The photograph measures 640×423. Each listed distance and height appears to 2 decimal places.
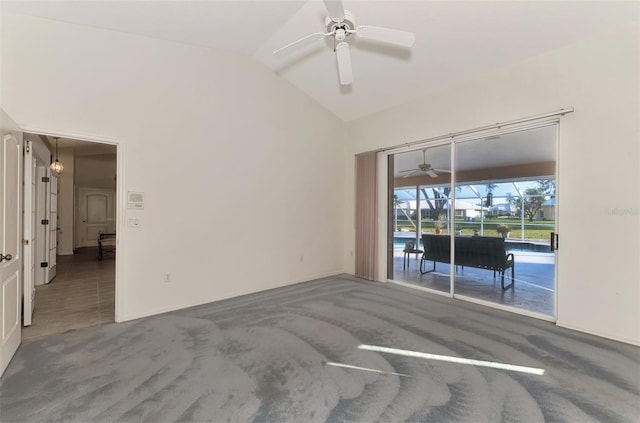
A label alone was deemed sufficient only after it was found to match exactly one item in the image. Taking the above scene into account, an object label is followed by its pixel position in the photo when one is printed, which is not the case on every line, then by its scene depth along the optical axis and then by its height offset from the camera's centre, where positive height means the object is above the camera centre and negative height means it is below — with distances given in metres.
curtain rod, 3.21 +1.08
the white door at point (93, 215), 9.66 -0.26
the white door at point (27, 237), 3.14 -0.34
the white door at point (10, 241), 2.26 -0.29
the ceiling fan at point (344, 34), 2.39 +1.52
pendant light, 6.15 +0.85
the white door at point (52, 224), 5.08 -0.33
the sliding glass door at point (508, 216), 4.07 -0.07
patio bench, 4.47 -0.67
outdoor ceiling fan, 5.51 +0.77
